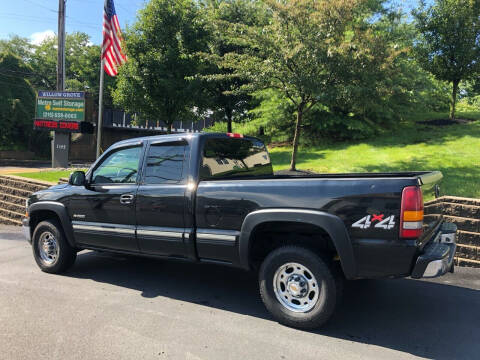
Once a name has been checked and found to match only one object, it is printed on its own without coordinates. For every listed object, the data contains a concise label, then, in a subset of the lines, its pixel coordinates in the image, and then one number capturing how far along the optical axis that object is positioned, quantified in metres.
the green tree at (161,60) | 15.20
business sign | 16.19
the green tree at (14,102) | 30.98
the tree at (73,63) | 40.97
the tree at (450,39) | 13.92
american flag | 13.78
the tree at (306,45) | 8.83
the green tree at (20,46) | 47.88
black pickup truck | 3.02
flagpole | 14.22
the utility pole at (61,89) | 16.12
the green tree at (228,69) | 17.00
